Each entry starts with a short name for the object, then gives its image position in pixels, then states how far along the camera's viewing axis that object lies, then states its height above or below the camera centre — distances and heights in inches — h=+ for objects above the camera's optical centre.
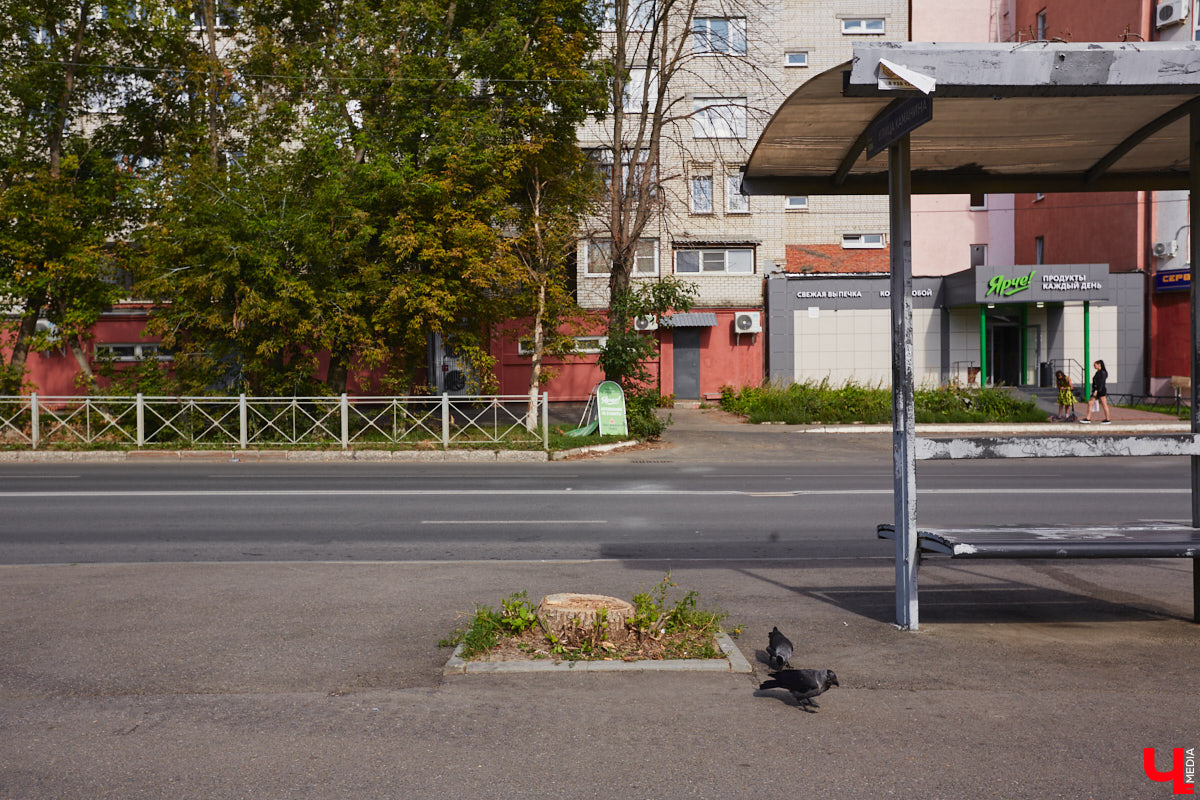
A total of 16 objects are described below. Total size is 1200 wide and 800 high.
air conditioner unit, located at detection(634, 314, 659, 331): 914.3 +53.8
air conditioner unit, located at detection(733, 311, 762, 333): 1339.8 +72.1
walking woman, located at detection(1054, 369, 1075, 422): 1019.3 -29.0
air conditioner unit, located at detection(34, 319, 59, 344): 909.2 +54.1
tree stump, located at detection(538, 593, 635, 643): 219.8 -54.8
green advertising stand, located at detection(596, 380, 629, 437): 866.8 -30.5
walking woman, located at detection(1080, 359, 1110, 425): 992.2 -15.2
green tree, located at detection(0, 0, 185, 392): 853.2 +200.6
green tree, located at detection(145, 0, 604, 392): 797.2 +156.1
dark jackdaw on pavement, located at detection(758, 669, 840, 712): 177.8 -57.7
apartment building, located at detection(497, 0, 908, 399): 1314.0 +183.3
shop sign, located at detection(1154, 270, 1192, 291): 1221.1 +113.9
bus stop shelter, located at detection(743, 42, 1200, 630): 212.1 +64.6
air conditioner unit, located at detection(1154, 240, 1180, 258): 1224.8 +153.7
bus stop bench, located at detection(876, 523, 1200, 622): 212.4 -39.7
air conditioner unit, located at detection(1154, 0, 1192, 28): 1124.5 +424.2
